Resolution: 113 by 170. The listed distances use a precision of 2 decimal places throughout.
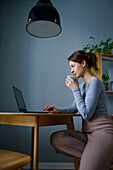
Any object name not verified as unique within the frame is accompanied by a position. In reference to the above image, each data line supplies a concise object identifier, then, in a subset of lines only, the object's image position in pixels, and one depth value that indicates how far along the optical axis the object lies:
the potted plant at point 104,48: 2.08
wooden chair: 0.83
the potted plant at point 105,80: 2.06
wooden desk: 0.95
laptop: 1.13
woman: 0.96
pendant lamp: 1.36
